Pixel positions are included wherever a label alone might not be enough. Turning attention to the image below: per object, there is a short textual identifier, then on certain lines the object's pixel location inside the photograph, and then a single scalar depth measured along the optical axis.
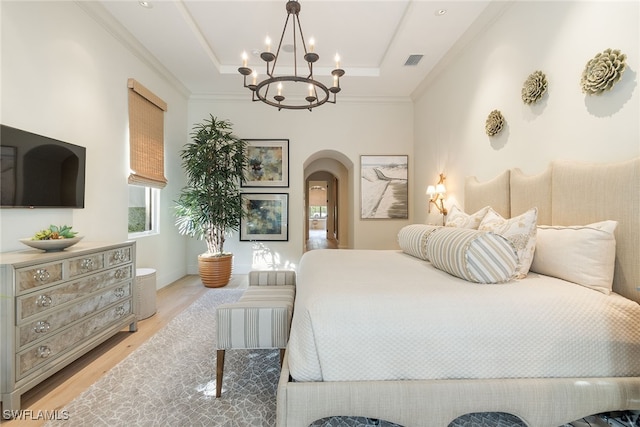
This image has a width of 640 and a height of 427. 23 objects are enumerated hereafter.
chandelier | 1.96
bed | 1.21
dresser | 1.47
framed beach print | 4.95
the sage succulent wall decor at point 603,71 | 1.61
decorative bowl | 1.79
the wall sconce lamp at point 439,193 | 3.70
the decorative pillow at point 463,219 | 2.32
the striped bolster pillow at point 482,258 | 1.48
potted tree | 3.91
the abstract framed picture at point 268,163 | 4.82
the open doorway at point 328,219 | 8.84
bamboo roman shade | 3.22
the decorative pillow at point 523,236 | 1.63
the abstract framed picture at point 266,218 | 4.86
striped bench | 1.66
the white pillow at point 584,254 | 1.44
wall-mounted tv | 1.83
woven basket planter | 3.89
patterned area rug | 1.47
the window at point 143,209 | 3.43
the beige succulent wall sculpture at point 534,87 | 2.15
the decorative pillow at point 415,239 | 2.30
